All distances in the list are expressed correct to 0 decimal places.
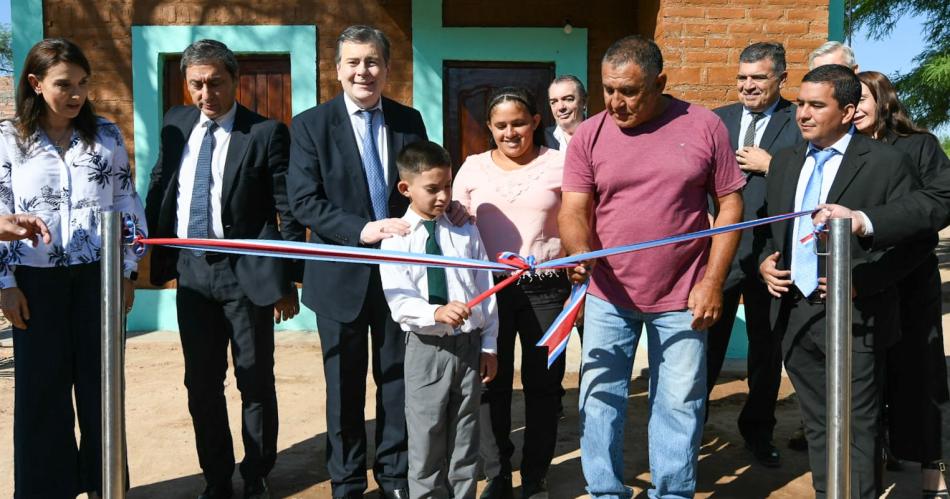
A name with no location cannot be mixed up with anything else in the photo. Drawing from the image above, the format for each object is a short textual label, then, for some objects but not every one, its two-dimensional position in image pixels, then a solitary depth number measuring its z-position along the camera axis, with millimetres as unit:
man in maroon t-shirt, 3498
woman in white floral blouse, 3623
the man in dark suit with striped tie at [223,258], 4039
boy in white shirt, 3639
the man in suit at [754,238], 4566
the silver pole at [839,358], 2920
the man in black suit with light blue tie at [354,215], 3979
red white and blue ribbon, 3305
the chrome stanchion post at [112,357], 3033
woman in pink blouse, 4074
